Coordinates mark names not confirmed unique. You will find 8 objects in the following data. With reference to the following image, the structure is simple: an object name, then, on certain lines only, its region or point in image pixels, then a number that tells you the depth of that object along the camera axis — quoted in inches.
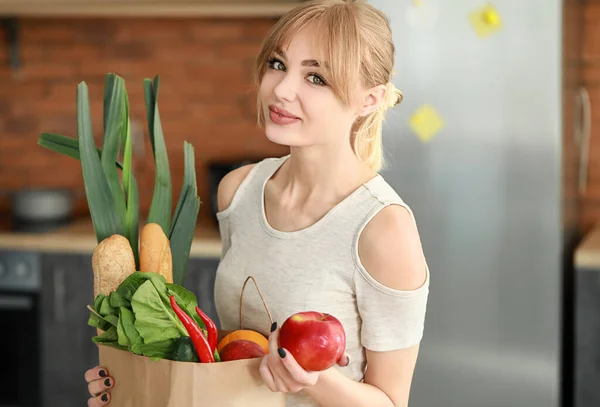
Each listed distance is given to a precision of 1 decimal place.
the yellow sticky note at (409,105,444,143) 135.4
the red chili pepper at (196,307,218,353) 72.6
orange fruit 74.2
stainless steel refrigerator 132.0
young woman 75.6
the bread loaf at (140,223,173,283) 78.0
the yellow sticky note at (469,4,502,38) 131.4
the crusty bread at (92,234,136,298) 75.9
